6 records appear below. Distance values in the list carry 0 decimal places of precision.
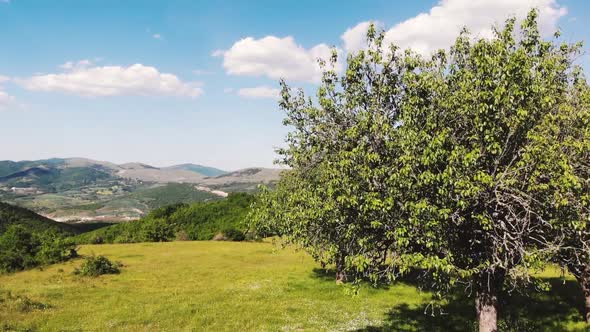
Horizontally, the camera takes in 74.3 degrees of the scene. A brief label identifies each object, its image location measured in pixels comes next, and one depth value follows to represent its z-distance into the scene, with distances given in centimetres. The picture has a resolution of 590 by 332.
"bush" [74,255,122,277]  5416
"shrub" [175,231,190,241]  11481
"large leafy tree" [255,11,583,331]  1492
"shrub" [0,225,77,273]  6034
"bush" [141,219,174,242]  10906
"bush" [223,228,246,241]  11106
